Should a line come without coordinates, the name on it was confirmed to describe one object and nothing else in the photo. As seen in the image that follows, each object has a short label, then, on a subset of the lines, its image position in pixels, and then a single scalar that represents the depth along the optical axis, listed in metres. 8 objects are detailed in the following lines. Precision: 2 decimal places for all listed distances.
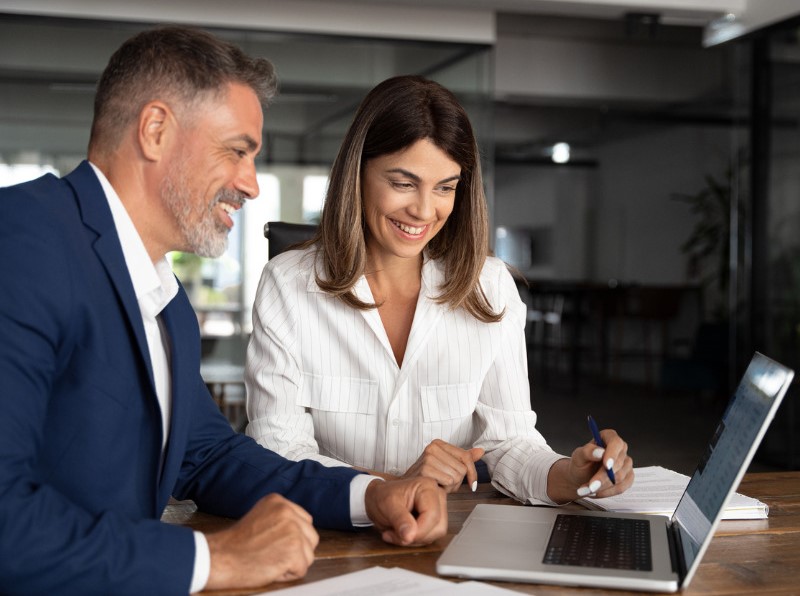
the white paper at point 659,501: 1.55
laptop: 1.18
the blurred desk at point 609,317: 10.81
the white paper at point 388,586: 1.13
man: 1.07
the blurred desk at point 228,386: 5.71
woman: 1.98
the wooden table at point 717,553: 1.22
